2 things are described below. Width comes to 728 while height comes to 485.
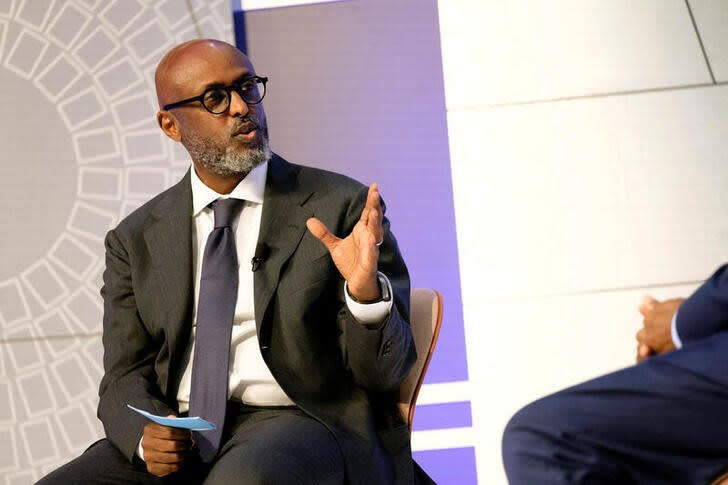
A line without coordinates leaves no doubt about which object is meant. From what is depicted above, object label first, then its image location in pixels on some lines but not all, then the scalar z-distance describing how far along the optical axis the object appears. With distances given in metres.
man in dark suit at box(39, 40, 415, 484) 6.33
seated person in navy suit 5.96
